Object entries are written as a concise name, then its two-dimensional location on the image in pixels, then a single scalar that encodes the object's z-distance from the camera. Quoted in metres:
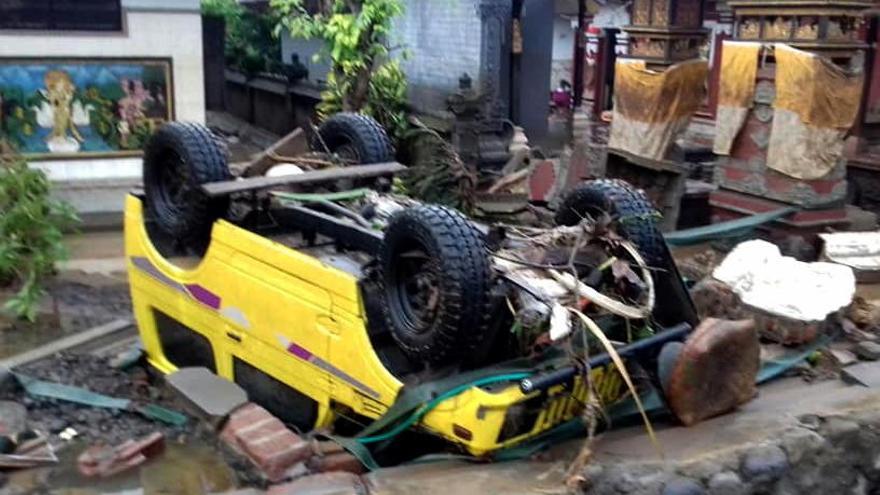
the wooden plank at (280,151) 5.89
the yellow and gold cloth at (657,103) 10.18
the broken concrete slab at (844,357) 5.75
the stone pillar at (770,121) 8.23
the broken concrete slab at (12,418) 4.96
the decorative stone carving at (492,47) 11.69
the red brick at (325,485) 3.87
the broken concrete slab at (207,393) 4.75
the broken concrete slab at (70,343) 6.15
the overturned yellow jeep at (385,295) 3.93
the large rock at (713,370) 4.18
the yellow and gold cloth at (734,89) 8.70
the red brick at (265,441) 4.09
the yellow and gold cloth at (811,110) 8.05
